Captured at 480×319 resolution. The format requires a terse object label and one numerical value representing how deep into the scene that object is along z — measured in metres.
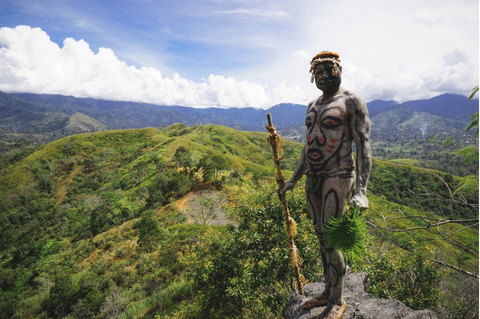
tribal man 3.39
